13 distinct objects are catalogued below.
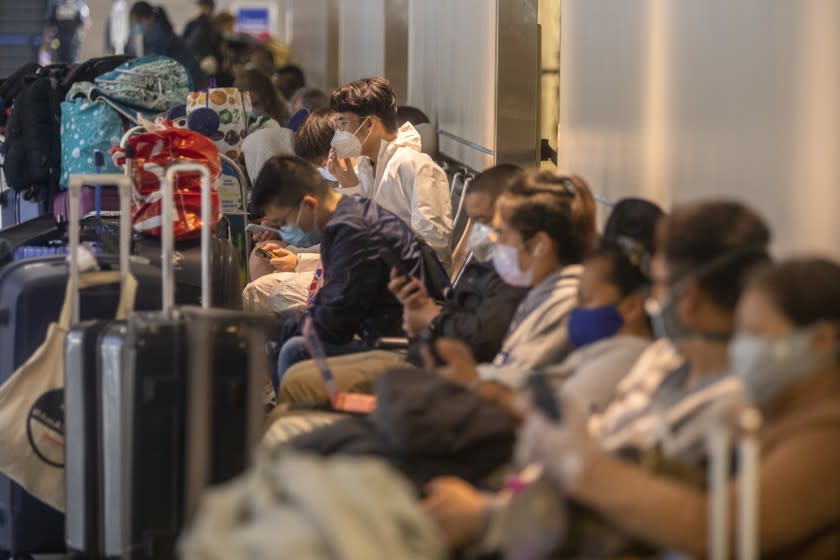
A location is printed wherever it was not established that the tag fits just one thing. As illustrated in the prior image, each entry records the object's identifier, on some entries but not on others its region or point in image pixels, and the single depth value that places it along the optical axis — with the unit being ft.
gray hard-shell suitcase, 26.86
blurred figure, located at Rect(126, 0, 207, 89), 98.12
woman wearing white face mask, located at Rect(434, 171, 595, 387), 25.71
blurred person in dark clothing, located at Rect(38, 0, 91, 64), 128.06
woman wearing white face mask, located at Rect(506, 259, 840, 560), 16.87
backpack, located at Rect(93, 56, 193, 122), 50.47
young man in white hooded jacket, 40.34
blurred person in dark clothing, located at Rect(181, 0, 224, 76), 114.72
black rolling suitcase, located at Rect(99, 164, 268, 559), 24.66
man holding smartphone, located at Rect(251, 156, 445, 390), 32.71
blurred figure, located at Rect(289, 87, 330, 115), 64.64
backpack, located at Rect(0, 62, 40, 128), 58.34
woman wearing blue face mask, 23.44
